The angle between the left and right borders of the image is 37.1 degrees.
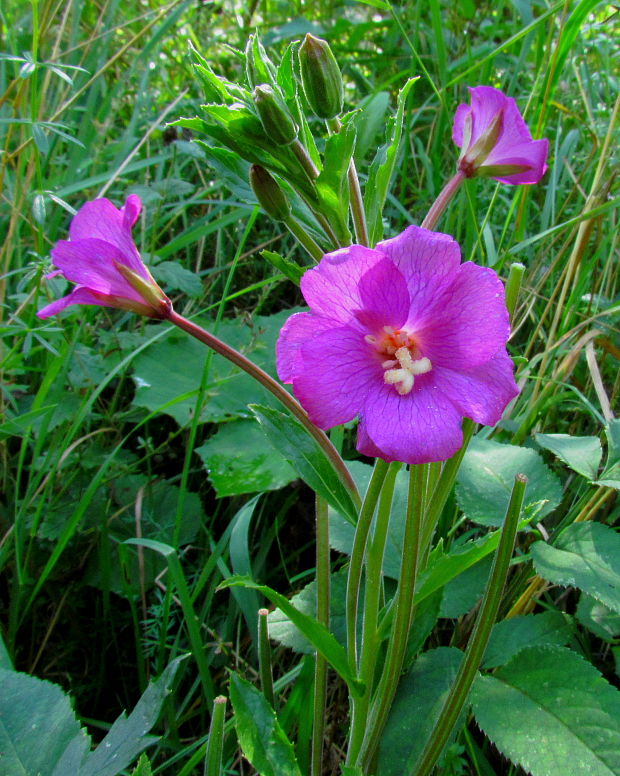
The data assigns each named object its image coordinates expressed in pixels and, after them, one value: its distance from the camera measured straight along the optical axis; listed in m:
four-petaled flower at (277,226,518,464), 0.11
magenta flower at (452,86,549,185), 0.13
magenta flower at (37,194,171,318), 0.12
